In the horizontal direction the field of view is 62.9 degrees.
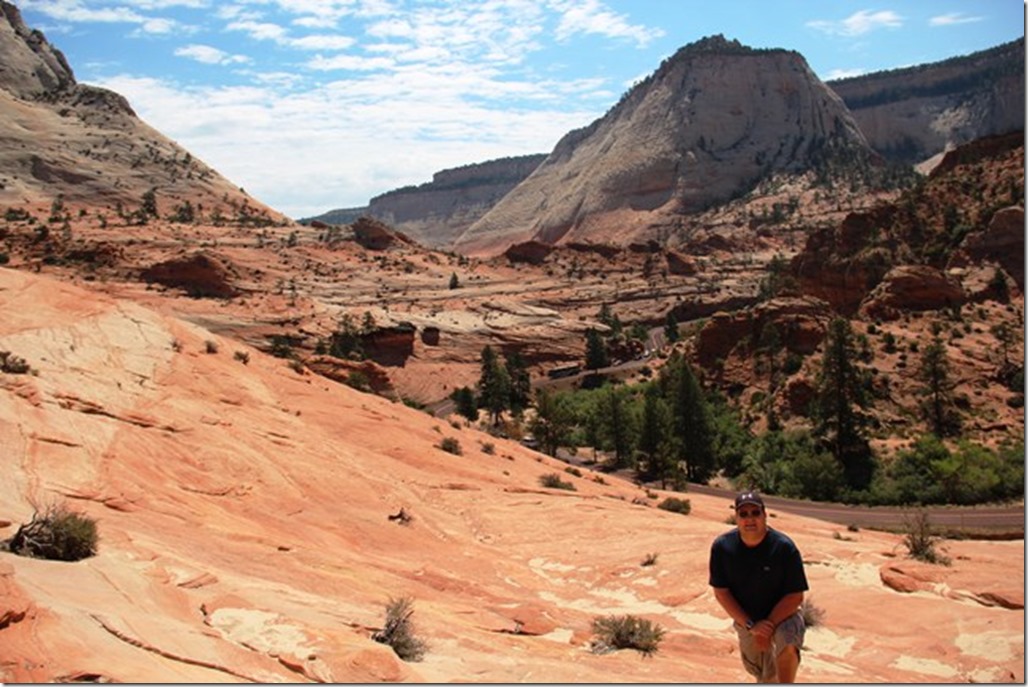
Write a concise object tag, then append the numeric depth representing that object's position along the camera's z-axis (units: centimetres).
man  606
